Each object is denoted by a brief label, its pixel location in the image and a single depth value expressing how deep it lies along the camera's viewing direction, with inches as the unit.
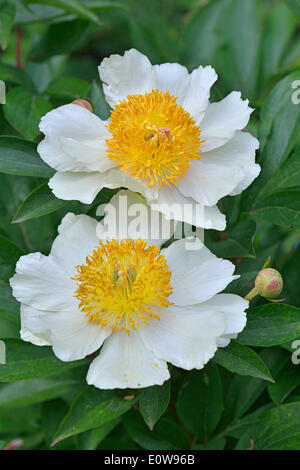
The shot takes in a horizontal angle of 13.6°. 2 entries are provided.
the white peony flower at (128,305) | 21.3
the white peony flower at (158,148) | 22.0
